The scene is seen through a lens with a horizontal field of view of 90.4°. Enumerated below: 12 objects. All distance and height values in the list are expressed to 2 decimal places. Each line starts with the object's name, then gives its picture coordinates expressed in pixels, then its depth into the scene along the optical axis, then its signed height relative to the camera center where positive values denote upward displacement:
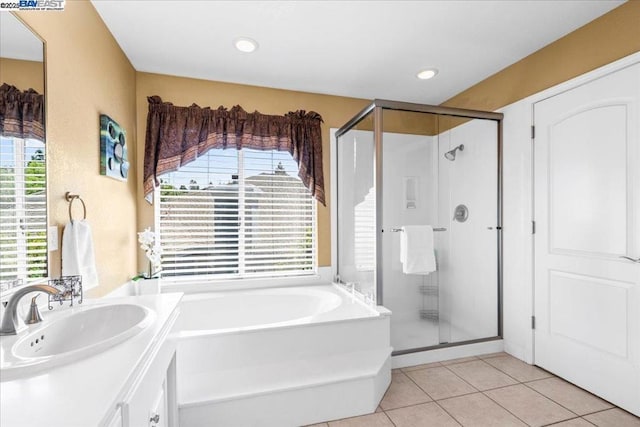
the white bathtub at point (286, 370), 1.75 -0.93
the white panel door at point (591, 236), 1.85 -0.15
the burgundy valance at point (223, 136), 2.69 +0.71
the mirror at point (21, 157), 1.14 +0.23
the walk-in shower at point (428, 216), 2.46 -0.02
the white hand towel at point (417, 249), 2.50 -0.29
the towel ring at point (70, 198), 1.60 +0.09
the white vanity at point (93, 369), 0.69 -0.42
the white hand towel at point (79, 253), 1.52 -0.19
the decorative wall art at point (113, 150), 2.00 +0.44
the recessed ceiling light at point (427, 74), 2.71 +1.22
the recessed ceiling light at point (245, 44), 2.22 +1.22
